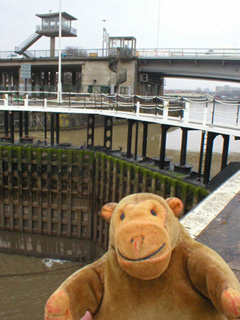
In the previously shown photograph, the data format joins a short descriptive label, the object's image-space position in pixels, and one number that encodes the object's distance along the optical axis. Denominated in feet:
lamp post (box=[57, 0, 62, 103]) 59.72
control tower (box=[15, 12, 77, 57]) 161.17
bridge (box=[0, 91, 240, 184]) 36.24
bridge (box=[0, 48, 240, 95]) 121.60
